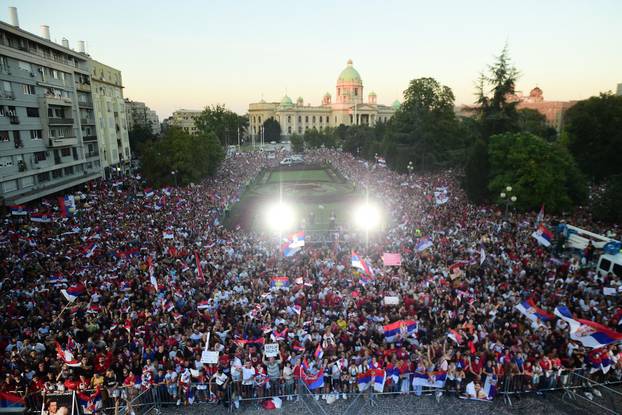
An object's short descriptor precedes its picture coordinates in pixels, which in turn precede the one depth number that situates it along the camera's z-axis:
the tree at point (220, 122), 89.69
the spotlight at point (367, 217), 25.89
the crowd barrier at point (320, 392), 10.55
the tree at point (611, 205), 23.97
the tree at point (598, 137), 35.75
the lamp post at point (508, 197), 23.62
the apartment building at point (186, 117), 157.90
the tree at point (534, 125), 41.23
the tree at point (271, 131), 132.12
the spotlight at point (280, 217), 27.88
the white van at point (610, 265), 16.90
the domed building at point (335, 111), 147.50
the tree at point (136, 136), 73.25
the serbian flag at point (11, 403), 9.99
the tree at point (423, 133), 49.38
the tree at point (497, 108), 35.12
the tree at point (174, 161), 43.41
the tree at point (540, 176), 26.83
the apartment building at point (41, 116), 31.73
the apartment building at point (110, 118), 49.88
